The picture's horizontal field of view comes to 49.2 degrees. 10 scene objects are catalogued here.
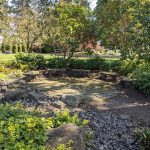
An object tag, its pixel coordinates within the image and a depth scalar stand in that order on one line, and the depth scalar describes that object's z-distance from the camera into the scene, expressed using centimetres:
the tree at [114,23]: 754
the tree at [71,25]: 843
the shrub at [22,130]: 207
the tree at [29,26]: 1008
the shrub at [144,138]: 296
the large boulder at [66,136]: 223
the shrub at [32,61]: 850
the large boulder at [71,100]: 425
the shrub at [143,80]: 541
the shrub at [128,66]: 715
